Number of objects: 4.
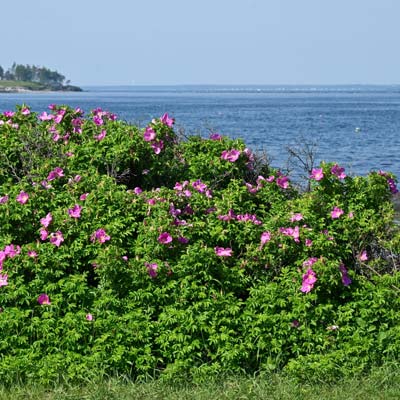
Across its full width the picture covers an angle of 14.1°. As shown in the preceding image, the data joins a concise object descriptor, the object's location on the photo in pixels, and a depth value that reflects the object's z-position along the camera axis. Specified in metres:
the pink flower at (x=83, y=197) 11.49
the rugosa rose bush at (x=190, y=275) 10.31
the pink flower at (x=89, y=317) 10.41
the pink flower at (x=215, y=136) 13.05
